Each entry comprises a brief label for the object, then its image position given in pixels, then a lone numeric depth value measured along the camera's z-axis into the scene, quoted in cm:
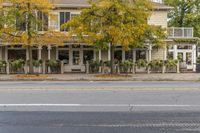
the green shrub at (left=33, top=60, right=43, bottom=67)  4147
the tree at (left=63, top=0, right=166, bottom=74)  3497
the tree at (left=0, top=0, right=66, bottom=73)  3522
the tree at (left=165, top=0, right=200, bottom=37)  5984
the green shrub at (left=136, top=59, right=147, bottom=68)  4238
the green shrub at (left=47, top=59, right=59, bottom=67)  4183
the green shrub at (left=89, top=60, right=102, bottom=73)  4275
